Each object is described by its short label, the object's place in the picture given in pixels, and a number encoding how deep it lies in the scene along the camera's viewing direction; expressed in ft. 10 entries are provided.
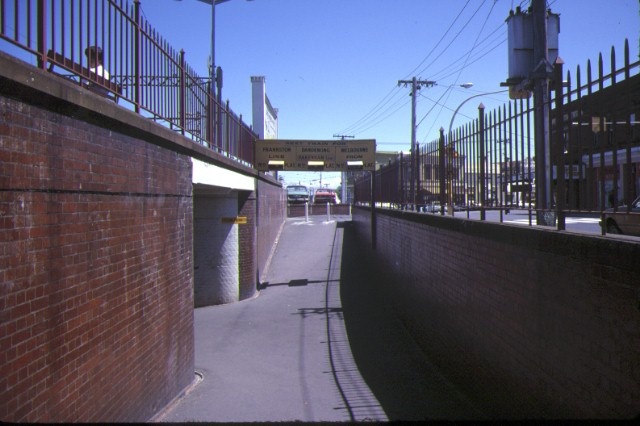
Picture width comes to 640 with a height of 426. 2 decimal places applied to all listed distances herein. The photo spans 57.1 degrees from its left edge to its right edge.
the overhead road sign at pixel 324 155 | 60.03
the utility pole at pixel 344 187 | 204.44
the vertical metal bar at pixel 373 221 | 57.21
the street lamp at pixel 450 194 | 28.01
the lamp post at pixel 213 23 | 66.90
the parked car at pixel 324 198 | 171.22
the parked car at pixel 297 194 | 165.58
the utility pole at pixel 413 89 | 106.11
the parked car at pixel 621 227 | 14.57
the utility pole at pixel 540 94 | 17.08
